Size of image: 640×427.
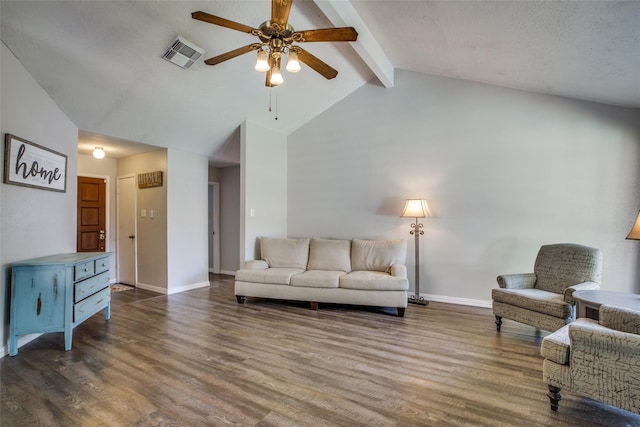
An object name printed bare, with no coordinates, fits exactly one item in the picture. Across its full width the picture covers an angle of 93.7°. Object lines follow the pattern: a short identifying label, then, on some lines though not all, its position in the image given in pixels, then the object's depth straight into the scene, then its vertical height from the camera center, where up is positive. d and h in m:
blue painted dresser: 2.55 -0.72
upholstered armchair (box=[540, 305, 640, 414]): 1.58 -0.82
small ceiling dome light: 4.45 +0.93
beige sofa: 3.67 -0.79
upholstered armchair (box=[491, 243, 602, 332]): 2.66 -0.74
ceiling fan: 2.17 +1.38
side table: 2.04 -0.62
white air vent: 3.01 +1.69
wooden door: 5.02 +0.00
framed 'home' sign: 2.57 +0.48
